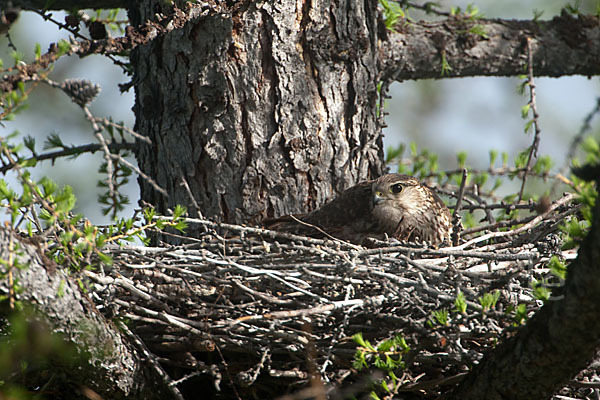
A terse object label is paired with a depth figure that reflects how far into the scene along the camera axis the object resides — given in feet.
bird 26.68
